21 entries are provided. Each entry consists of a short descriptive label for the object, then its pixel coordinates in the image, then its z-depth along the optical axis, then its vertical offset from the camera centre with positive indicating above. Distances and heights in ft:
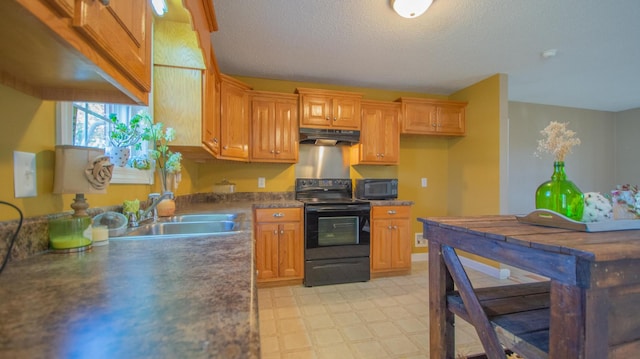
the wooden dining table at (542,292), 2.48 -1.26
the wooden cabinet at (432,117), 10.94 +2.78
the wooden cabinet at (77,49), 1.49 +0.93
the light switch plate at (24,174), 2.58 +0.08
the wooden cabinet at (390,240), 9.68 -2.16
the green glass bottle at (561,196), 3.66 -0.19
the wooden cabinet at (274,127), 9.68 +2.08
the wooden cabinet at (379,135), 10.61 +1.96
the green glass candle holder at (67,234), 2.78 -0.56
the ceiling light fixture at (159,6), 4.65 +3.22
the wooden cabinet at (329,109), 9.89 +2.83
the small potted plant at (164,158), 4.95 +0.53
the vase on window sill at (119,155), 4.10 +0.43
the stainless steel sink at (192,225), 4.38 -0.80
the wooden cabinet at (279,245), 8.82 -2.15
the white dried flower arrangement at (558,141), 3.83 +0.62
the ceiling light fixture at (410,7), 5.78 +3.95
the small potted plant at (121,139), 4.11 +0.70
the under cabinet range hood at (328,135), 9.91 +1.81
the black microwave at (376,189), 10.30 -0.25
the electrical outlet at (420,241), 11.94 -2.68
